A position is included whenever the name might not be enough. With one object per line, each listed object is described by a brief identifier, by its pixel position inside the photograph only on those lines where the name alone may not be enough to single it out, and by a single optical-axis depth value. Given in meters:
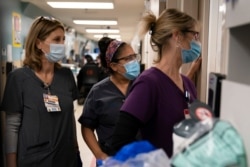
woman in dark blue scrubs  1.94
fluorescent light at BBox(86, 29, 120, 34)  12.83
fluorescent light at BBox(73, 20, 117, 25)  9.78
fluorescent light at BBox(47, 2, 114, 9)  6.69
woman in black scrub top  1.89
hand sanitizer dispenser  0.91
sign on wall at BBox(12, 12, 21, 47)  6.39
